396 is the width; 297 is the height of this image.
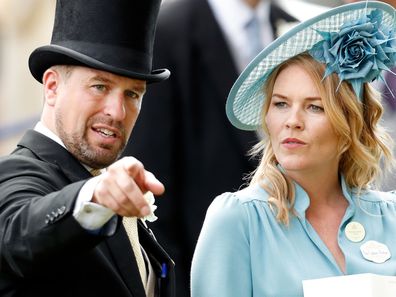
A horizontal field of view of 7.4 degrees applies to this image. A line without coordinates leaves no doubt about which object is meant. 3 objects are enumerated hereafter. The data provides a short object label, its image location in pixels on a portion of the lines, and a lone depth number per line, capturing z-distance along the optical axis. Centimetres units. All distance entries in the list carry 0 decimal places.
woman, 1066
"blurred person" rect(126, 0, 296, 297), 1185
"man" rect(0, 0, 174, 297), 881
